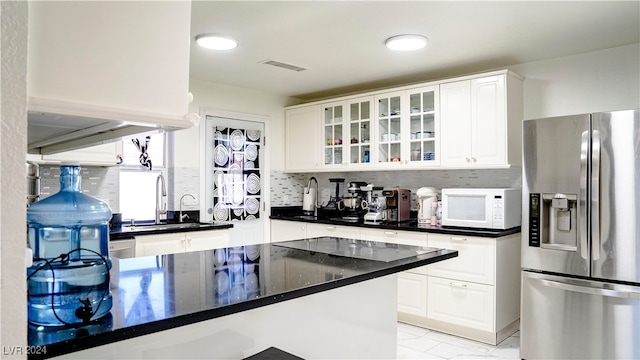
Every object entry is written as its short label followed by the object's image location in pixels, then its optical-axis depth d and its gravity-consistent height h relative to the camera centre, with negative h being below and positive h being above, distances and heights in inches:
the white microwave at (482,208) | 137.2 -7.8
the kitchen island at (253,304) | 43.2 -13.4
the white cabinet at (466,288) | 134.1 -34.1
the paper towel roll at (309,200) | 207.2 -7.7
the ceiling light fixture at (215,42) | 123.8 +42.0
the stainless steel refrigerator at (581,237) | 103.2 -13.6
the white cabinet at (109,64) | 33.5 +10.2
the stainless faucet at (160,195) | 165.0 -3.8
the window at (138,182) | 160.1 +1.2
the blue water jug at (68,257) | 38.9 -6.7
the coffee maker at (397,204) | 166.4 -7.8
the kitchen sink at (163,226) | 148.3 -14.6
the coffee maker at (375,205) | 166.7 -8.2
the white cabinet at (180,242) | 138.7 -19.5
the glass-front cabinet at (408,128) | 158.2 +21.6
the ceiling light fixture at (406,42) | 124.0 +41.5
